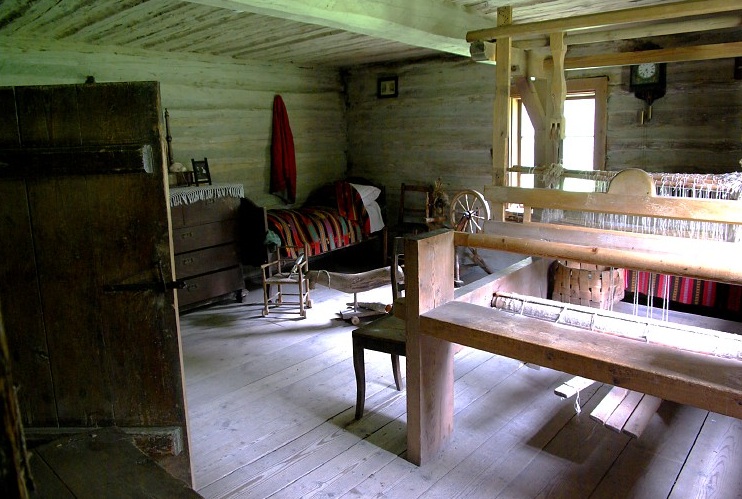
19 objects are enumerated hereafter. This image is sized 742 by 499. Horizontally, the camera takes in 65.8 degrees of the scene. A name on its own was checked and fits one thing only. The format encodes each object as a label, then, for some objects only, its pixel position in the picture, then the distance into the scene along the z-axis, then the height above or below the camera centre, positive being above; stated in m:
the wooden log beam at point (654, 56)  2.93 +0.45
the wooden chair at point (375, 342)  2.70 -0.91
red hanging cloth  5.88 -0.04
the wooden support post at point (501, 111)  3.08 +0.18
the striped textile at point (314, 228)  5.08 -0.72
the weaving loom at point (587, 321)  1.77 -0.69
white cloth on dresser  4.46 -0.32
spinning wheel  3.76 -0.49
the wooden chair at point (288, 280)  4.46 -1.01
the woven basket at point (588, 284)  2.94 -0.75
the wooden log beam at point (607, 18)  2.40 +0.55
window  4.52 +0.09
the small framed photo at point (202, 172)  4.97 -0.16
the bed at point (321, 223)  4.86 -0.67
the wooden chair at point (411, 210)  5.96 -0.67
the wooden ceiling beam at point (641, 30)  2.89 +0.58
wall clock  4.12 +0.41
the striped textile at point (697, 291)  3.79 -1.04
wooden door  1.85 -0.35
